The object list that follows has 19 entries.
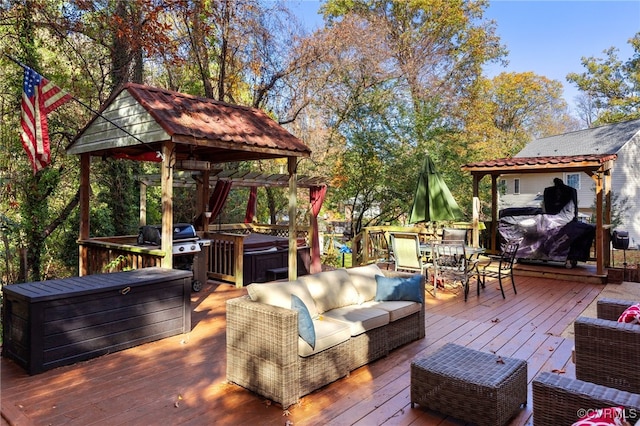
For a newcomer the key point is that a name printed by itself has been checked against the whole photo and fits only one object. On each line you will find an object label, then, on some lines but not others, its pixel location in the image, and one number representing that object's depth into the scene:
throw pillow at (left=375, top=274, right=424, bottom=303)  4.27
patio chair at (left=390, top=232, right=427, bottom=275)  6.64
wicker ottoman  2.58
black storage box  3.43
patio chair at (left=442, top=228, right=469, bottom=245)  7.40
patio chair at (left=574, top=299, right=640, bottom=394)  2.68
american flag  4.82
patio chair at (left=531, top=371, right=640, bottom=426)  1.87
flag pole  5.21
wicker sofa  2.88
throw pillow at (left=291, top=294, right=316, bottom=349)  3.02
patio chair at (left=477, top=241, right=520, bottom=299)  6.57
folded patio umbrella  8.16
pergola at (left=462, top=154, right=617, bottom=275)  7.73
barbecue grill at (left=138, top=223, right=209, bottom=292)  6.34
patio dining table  6.36
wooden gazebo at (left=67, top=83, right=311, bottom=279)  5.20
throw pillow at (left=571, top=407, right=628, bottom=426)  1.51
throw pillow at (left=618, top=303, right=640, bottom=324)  2.92
